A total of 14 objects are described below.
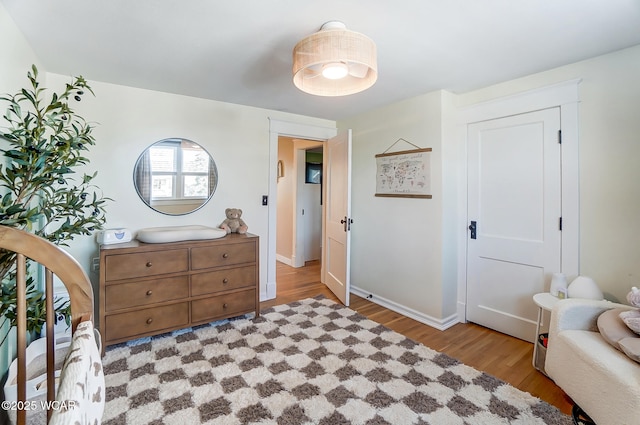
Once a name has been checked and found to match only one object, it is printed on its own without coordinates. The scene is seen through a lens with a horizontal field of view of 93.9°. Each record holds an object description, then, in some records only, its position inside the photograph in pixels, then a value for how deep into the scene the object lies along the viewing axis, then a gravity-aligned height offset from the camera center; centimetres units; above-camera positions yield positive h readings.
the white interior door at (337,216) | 318 -4
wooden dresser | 224 -60
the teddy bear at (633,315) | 148 -52
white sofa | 132 -76
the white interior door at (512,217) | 231 -3
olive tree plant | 117 +17
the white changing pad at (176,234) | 243 -18
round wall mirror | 279 +35
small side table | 204 -63
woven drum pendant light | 142 +78
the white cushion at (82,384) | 60 -38
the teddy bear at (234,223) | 302 -11
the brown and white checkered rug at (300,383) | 162 -108
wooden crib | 68 -32
